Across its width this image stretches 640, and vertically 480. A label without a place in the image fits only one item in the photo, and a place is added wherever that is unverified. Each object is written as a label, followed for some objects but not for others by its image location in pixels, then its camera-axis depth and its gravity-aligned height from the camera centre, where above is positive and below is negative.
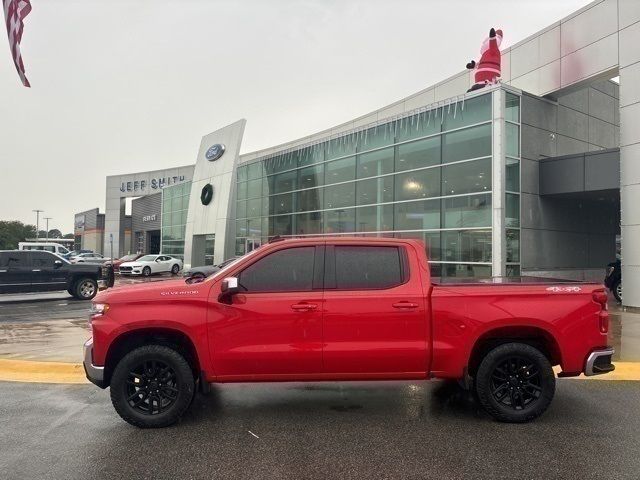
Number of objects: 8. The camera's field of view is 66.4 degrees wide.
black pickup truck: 15.30 -0.77
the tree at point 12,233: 77.51 +2.98
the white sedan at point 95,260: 36.71 -0.68
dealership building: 14.80 +3.31
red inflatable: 17.20 +6.85
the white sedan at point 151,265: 29.84 -0.85
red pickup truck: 4.56 -0.72
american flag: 9.89 +4.76
